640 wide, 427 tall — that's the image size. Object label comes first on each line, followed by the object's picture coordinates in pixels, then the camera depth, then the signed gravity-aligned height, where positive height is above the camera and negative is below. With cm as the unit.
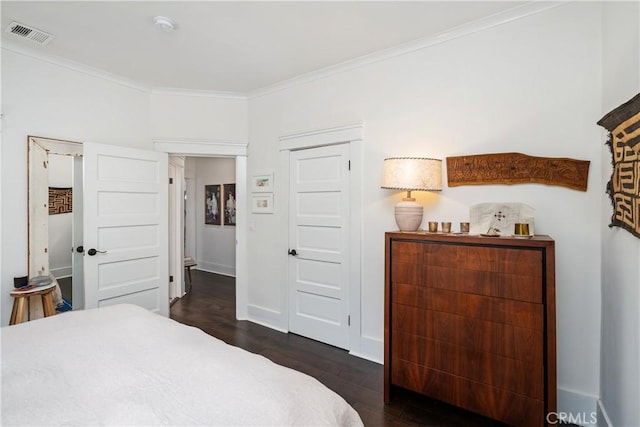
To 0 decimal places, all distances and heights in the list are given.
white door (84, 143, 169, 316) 294 -15
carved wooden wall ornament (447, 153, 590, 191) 195 +29
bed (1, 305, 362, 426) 94 -62
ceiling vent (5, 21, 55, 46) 234 +143
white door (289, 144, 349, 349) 296 -33
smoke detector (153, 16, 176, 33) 223 +141
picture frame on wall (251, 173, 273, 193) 352 +35
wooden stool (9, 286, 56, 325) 242 -75
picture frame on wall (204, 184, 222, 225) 629 +15
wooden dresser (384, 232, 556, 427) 168 -68
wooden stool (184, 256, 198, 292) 517 -87
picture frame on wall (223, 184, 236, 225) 601 +17
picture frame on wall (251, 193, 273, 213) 353 +11
